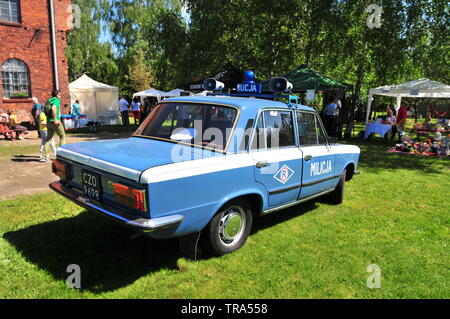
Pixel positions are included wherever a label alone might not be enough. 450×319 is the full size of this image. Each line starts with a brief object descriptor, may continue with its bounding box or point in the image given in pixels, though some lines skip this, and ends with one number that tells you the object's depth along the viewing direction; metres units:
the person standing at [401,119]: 14.19
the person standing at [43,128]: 8.32
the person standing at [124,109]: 19.31
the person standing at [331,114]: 13.11
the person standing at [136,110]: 21.23
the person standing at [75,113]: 17.56
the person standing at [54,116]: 7.82
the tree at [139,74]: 38.03
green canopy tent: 12.52
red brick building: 16.12
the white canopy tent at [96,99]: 19.92
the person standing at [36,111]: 9.43
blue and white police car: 2.93
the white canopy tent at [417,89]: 12.88
